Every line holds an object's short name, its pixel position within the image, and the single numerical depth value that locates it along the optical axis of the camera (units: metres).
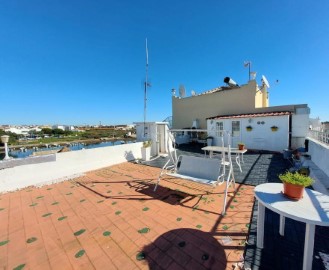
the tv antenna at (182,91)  17.38
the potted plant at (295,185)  1.95
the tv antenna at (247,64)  13.99
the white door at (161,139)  9.44
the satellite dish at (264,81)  12.66
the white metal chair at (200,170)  3.71
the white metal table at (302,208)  1.63
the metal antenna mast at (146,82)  8.55
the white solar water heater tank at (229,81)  13.26
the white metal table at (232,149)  6.15
